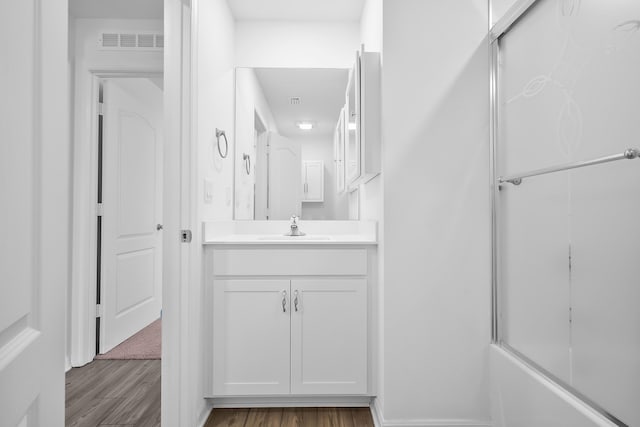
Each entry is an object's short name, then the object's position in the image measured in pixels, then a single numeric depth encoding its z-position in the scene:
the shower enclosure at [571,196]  0.98
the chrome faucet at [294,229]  2.45
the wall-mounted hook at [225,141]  2.04
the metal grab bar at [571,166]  0.94
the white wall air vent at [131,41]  2.59
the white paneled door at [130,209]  2.70
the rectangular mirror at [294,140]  2.55
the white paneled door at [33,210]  0.45
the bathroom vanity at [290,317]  1.84
